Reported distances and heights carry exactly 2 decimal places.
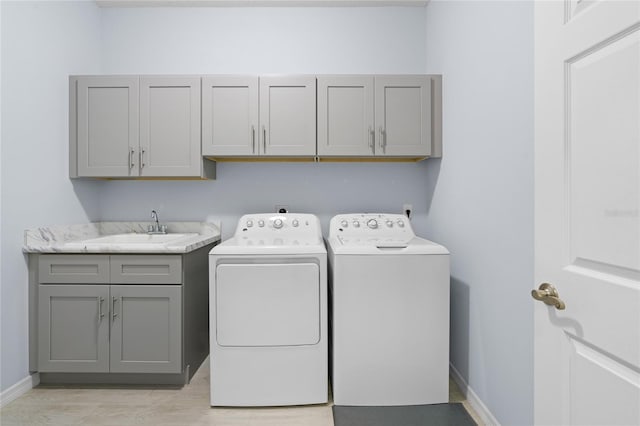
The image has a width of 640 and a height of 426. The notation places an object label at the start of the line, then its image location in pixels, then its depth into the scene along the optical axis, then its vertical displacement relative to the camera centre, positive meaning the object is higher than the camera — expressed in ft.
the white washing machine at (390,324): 6.69 -2.01
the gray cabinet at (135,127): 8.46 +1.88
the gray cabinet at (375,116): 8.45 +2.15
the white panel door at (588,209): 2.58 +0.02
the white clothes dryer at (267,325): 6.77 -2.05
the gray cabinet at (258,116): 8.41 +2.13
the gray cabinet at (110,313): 7.41 -2.03
